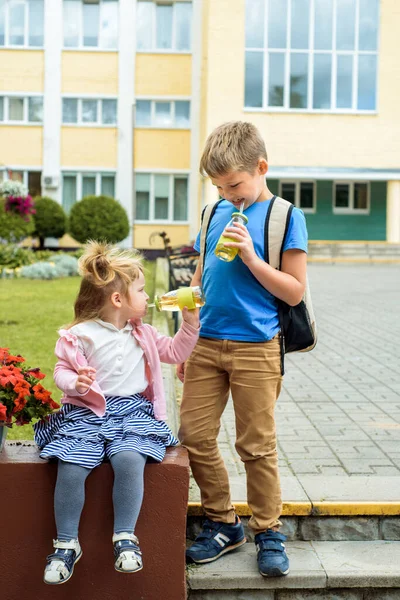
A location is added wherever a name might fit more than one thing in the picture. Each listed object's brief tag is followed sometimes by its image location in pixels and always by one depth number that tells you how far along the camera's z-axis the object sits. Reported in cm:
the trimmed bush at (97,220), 3089
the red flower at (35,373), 381
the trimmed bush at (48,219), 3269
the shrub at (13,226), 2277
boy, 360
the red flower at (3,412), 355
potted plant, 361
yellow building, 3550
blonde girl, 339
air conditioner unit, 3566
